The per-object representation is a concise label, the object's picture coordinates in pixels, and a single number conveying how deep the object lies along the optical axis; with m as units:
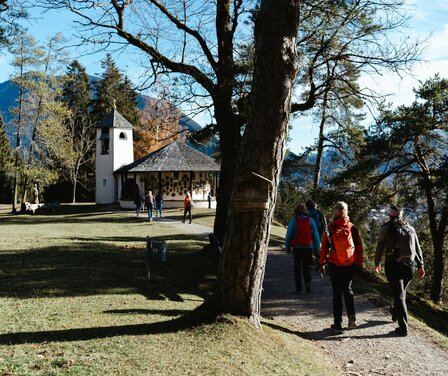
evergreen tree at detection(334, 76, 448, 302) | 17.02
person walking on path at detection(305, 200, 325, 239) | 11.98
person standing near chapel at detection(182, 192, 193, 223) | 26.00
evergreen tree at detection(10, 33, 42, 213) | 34.94
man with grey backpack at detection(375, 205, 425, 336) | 7.41
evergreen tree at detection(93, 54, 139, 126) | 57.38
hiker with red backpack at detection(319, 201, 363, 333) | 7.32
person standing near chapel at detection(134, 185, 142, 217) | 31.06
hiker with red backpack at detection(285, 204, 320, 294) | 9.88
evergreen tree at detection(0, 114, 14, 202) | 53.18
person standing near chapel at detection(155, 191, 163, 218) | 30.00
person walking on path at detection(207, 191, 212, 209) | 37.16
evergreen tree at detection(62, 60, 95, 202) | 51.30
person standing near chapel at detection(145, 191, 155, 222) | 26.73
